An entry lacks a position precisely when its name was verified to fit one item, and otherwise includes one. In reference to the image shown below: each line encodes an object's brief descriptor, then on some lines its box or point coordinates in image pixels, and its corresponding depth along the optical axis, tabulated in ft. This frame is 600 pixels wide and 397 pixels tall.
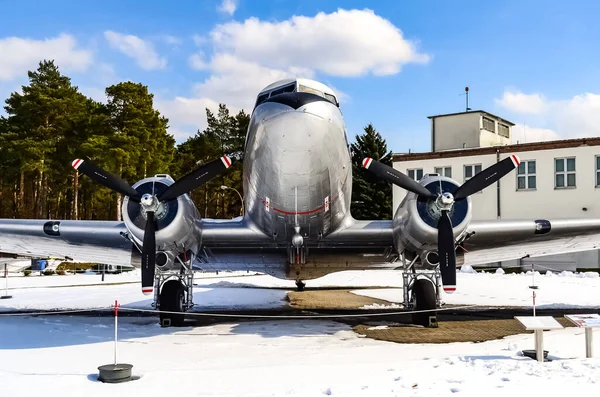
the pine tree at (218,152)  228.43
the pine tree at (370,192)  180.24
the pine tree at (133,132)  162.71
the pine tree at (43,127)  170.09
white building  105.40
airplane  33.24
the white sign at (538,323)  25.52
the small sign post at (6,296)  68.20
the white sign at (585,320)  26.23
